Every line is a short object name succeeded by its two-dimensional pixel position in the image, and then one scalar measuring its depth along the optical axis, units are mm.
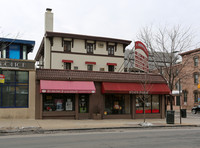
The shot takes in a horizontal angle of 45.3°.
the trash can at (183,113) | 25688
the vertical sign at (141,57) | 22188
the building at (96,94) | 20266
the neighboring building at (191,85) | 41656
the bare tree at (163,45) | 28266
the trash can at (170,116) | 18531
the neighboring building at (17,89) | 19375
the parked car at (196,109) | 33719
